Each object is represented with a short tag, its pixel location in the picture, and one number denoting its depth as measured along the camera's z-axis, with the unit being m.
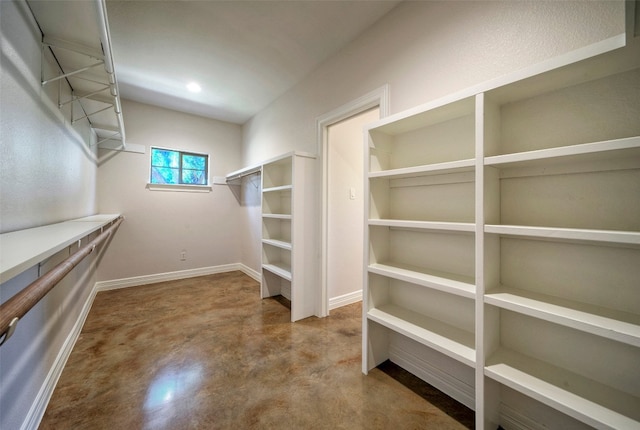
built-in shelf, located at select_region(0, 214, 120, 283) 0.61
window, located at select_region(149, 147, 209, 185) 4.03
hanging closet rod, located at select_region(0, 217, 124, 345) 0.56
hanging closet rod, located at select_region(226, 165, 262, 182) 3.44
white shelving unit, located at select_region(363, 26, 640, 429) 0.98
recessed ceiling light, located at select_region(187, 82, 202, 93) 3.14
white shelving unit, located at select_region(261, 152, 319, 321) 2.62
